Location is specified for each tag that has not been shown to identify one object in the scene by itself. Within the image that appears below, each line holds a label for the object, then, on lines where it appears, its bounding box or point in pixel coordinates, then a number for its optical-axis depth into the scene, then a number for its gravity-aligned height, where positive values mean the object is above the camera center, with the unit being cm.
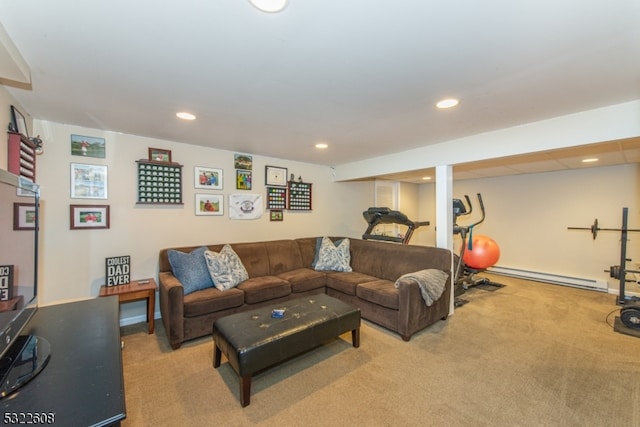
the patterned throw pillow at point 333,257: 401 -65
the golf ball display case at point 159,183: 315 +38
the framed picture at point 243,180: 392 +50
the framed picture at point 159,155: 320 +71
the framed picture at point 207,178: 356 +49
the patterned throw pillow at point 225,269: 308 -65
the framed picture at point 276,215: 428 -2
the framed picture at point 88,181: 281 +35
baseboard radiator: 448 -118
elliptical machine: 393 -103
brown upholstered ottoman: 189 -94
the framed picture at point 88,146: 280 +72
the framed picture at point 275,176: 419 +60
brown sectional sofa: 271 -85
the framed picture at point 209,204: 359 +14
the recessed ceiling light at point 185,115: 239 +90
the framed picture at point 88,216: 280 -2
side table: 273 -80
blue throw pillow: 292 -62
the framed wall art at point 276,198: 424 +26
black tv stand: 84 -61
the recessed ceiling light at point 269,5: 110 +87
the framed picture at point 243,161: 389 +77
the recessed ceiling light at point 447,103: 210 +89
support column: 336 +8
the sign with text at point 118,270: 293 -62
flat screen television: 108 -35
